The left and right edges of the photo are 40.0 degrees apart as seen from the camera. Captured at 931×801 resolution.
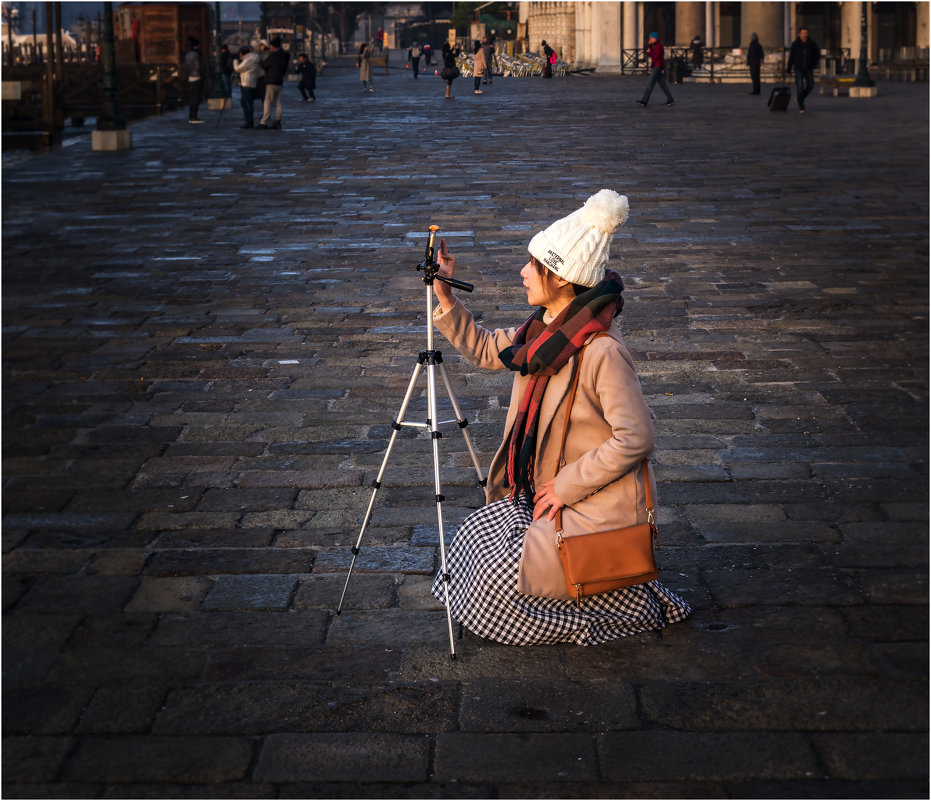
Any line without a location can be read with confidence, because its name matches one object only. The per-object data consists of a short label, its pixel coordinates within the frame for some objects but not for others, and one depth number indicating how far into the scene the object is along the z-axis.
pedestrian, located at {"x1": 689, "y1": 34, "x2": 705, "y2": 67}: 46.53
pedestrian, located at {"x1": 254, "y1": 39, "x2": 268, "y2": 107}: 24.66
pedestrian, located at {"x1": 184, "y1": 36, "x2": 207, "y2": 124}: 26.14
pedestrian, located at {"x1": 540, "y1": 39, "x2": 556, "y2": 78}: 49.46
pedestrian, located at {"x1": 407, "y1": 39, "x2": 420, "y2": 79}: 46.66
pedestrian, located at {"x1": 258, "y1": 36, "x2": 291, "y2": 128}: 23.59
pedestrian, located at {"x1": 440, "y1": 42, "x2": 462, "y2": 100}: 34.44
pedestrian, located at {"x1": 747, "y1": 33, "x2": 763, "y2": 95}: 33.22
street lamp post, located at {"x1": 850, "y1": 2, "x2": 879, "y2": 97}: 30.83
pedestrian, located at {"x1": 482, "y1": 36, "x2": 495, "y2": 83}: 42.59
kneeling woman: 3.98
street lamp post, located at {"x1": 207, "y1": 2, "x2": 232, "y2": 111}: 30.05
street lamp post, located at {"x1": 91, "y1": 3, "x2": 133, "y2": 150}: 20.52
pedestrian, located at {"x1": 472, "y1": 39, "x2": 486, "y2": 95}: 37.47
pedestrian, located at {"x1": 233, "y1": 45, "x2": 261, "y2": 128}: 23.95
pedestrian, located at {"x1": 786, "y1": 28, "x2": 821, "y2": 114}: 26.47
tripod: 4.15
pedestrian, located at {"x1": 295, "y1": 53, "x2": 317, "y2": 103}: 32.38
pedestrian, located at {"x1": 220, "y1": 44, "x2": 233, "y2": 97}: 30.05
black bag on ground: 26.22
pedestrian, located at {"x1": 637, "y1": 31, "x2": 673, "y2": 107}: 29.59
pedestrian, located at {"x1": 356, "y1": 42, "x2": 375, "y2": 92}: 36.72
